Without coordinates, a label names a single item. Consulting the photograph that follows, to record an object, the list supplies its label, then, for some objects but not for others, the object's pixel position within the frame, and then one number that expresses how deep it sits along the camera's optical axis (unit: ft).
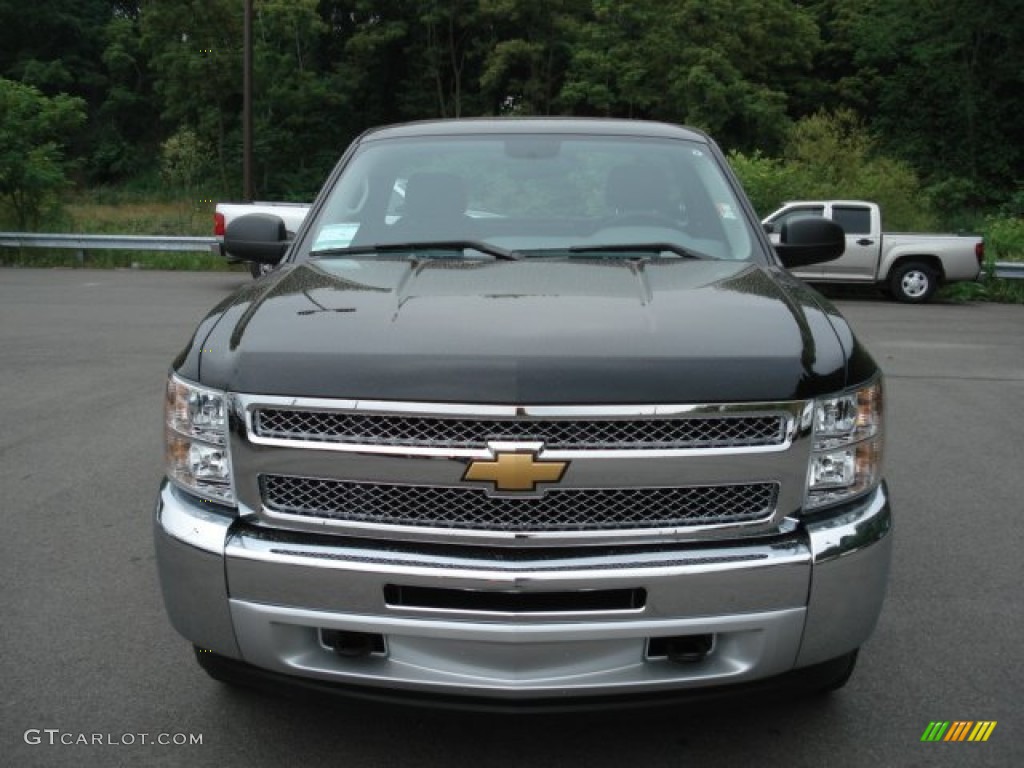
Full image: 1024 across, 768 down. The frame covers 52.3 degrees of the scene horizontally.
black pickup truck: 7.93
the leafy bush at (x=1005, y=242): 66.91
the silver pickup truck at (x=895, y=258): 55.36
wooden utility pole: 79.61
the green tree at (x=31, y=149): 71.36
